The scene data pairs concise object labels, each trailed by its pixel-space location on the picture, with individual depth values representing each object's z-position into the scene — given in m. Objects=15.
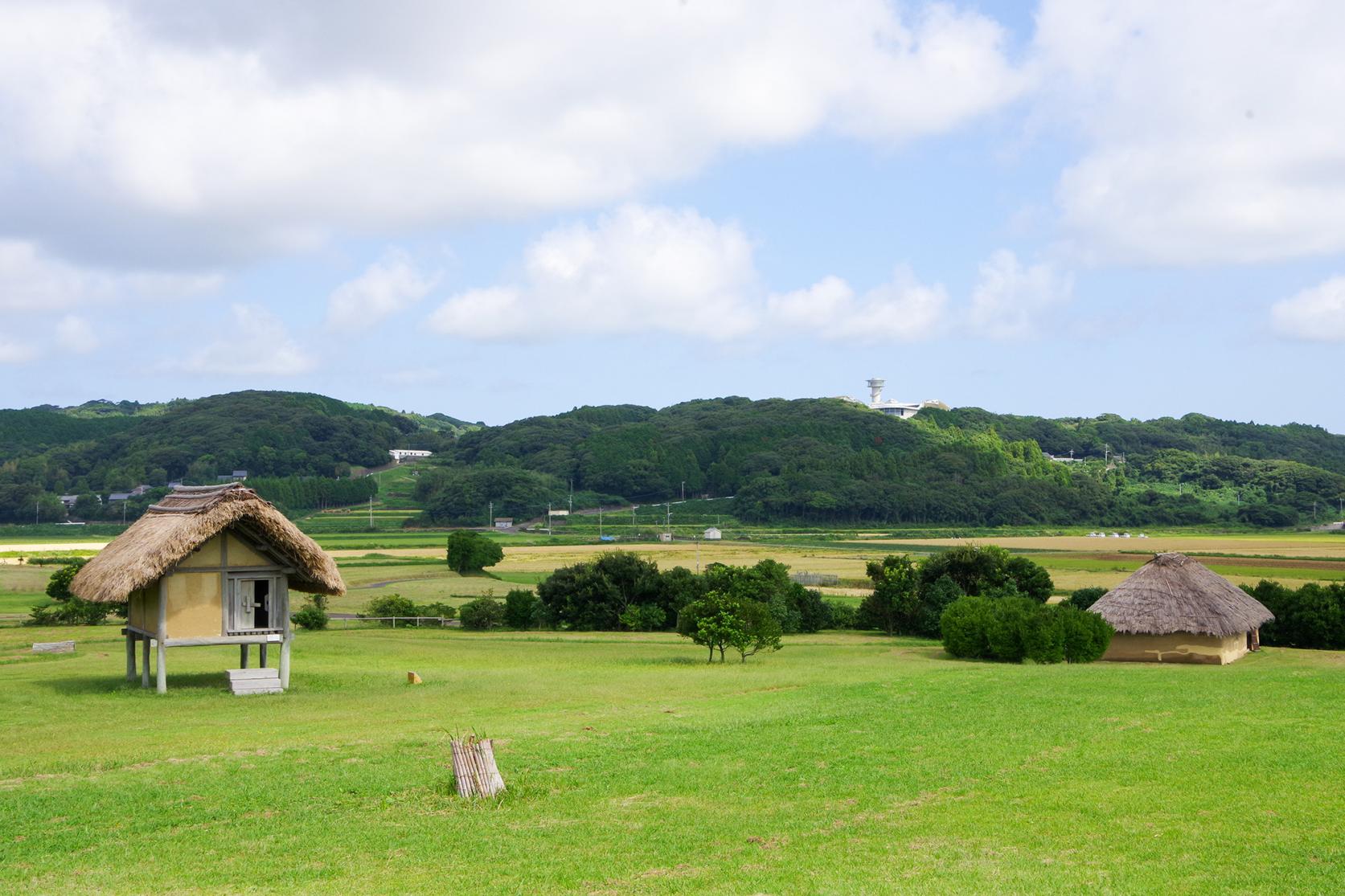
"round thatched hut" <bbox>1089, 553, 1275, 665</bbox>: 37.31
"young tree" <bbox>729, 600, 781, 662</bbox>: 37.25
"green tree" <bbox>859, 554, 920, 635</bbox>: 51.91
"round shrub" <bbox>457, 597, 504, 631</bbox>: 55.41
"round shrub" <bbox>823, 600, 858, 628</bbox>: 54.66
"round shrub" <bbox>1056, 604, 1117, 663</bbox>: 37.09
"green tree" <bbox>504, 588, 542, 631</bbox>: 55.94
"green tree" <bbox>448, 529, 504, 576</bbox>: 88.31
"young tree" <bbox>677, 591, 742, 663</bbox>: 37.19
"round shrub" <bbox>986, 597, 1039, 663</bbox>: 36.62
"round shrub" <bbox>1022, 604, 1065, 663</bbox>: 36.28
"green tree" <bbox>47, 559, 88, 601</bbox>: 52.00
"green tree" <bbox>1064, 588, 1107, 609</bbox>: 47.09
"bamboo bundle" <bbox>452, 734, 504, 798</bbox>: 15.34
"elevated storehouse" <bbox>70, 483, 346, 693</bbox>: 27.23
